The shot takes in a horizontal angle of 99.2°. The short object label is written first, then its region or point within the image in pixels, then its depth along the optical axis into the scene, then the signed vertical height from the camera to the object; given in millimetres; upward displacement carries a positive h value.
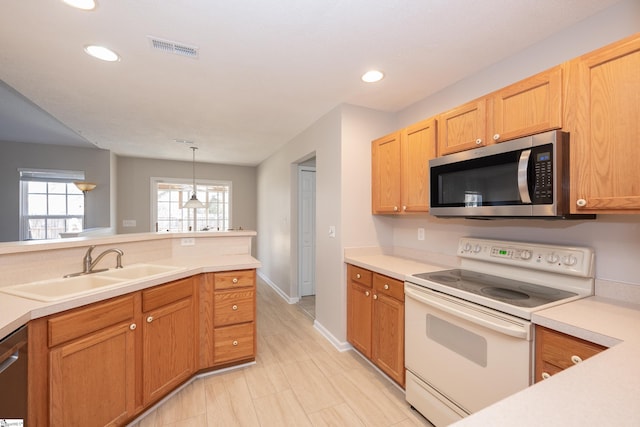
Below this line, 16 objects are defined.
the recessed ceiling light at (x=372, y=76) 2097 +1090
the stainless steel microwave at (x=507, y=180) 1362 +204
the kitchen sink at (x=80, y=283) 1486 -454
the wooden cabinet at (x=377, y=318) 2008 -864
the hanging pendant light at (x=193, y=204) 4527 +154
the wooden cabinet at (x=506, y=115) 1417 +602
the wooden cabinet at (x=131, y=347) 1313 -835
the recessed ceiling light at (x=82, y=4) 1380 +1077
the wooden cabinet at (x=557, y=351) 1074 -565
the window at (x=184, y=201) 5555 +180
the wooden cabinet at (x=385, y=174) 2445 +372
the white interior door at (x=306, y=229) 4133 -240
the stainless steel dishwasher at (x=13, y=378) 1077 -688
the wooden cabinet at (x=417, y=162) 2143 +427
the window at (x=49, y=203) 4348 +152
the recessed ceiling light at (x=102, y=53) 1786 +1082
